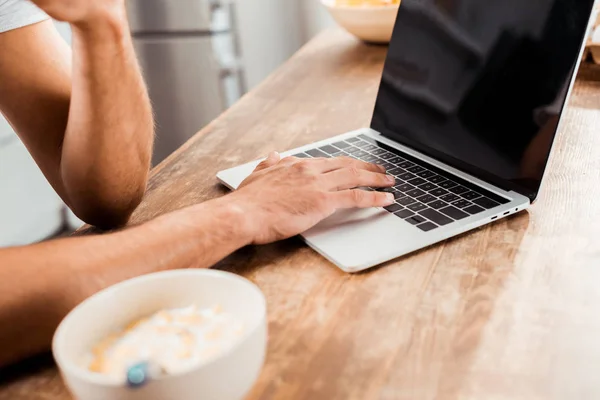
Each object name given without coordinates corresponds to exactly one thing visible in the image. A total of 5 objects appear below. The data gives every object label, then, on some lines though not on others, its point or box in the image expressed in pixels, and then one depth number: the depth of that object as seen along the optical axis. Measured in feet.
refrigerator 7.97
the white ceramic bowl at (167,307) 1.40
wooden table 1.78
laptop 2.51
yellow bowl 5.00
